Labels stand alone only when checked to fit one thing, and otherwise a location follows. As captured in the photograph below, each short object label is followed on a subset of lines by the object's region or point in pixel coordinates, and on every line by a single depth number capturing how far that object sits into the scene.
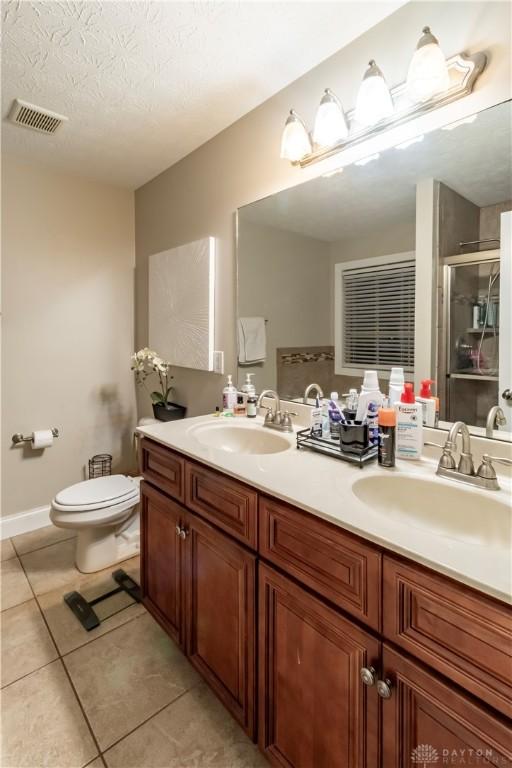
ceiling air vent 1.79
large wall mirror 1.08
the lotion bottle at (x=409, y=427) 1.13
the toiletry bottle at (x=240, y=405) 1.85
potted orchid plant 2.38
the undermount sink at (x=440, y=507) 0.90
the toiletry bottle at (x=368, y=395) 1.28
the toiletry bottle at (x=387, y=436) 1.07
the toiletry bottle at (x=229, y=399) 1.86
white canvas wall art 2.10
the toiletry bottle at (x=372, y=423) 1.21
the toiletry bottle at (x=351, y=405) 1.30
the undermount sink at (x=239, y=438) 1.52
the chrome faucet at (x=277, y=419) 1.54
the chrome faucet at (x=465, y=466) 0.95
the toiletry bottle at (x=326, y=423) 1.35
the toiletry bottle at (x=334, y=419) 1.30
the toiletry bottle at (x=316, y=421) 1.36
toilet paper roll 2.42
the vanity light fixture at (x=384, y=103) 1.10
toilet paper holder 2.39
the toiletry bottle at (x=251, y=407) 1.77
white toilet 1.84
